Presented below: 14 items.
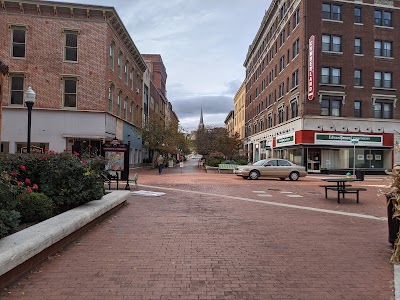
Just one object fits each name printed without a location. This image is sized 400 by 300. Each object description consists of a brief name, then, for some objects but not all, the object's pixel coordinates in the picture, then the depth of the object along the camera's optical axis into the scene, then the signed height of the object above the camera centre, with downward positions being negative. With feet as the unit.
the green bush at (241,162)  122.21 -1.94
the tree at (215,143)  162.02 +6.66
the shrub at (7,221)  15.73 -3.09
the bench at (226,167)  107.70 -3.22
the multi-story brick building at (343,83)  110.11 +23.51
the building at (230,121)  308.65 +32.67
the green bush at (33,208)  22.29 -3.37
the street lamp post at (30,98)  41.19 +6.39
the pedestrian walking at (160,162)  101.58 -1.90
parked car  80.33 -3.13
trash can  80.77 -3.75
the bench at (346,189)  40.89 -3.70
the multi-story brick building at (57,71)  90.99 +21.39
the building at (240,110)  245.86 +34.56
